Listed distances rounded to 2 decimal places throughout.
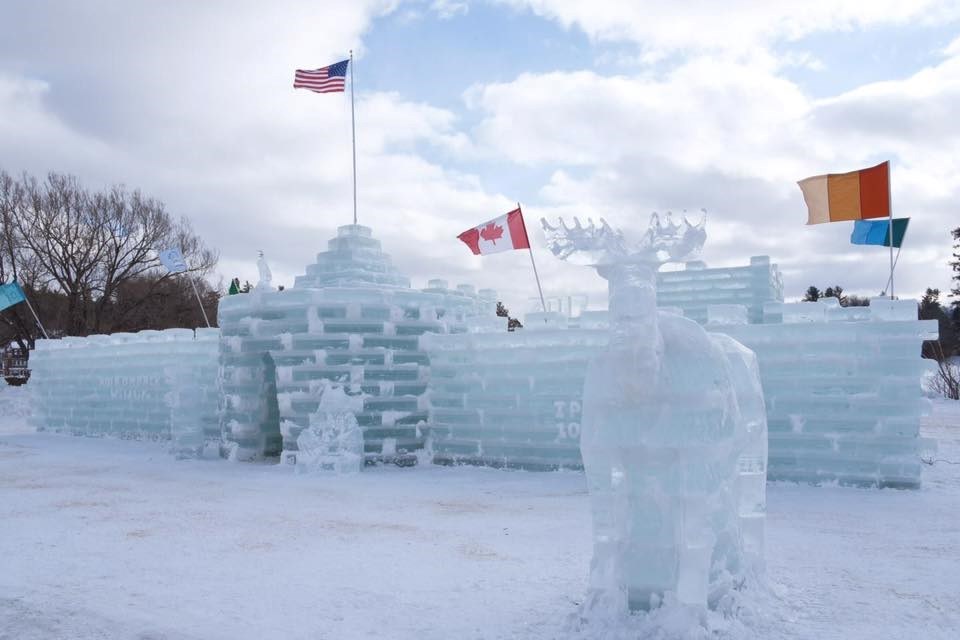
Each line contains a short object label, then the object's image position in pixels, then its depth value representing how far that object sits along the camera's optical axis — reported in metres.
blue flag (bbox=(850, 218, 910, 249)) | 13.66
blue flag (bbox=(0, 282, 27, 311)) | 21.84
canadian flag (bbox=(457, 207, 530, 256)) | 15.99
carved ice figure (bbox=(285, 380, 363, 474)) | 12.88
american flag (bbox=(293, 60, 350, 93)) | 16.16
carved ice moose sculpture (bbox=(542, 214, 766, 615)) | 4.91
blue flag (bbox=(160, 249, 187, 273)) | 19.41
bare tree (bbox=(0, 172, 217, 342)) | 34.09
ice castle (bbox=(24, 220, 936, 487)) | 10.75
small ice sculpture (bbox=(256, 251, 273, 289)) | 14.61
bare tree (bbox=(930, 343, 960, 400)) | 28.75
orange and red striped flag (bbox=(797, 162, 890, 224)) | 12.43
